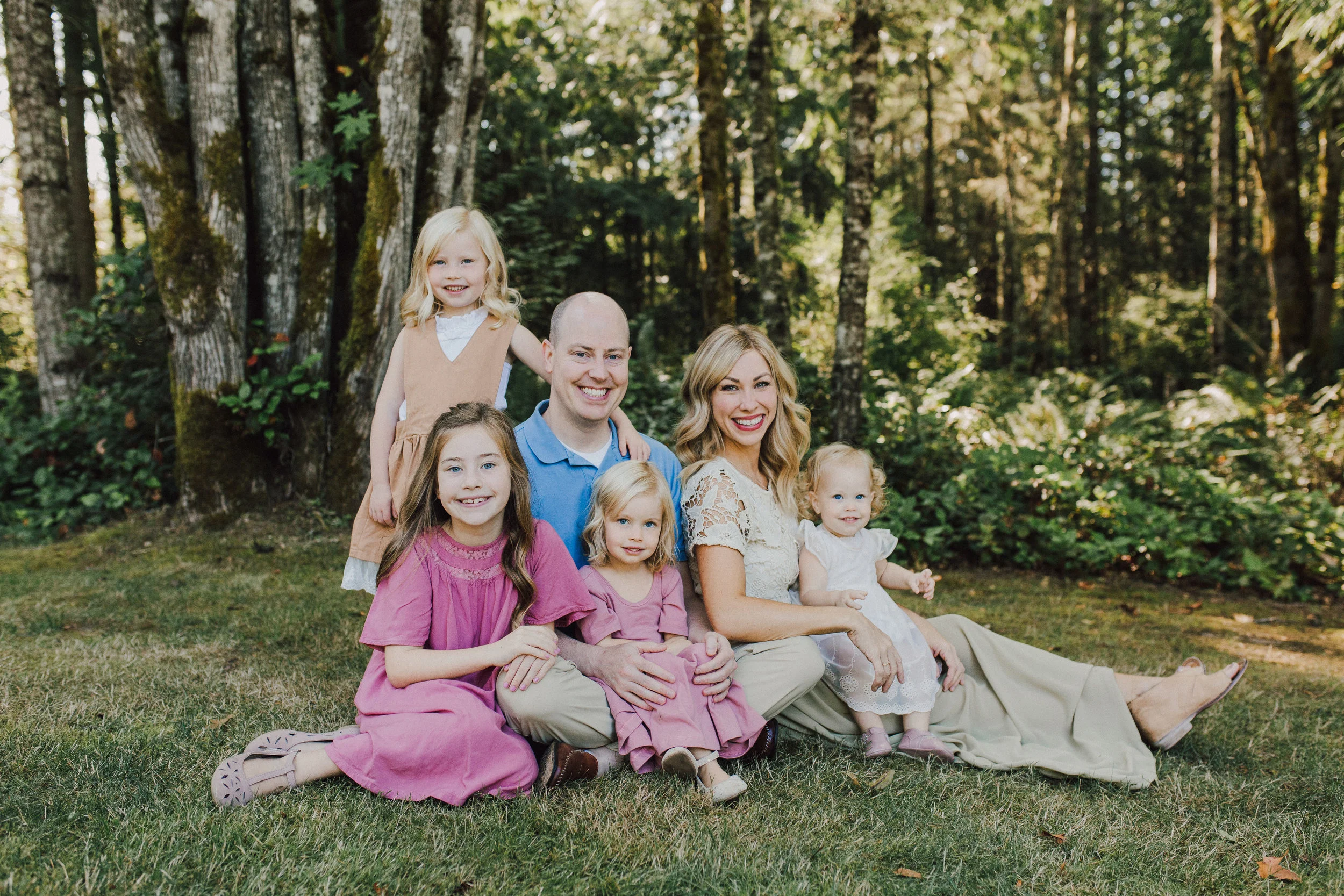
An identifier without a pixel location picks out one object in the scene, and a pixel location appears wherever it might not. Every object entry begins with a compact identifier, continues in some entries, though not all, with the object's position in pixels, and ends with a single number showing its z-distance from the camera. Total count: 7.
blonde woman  3.09
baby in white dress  3.27
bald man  2.83
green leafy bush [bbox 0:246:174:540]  7.50
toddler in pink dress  2.83
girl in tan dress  3.63
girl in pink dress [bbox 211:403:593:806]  2.68
